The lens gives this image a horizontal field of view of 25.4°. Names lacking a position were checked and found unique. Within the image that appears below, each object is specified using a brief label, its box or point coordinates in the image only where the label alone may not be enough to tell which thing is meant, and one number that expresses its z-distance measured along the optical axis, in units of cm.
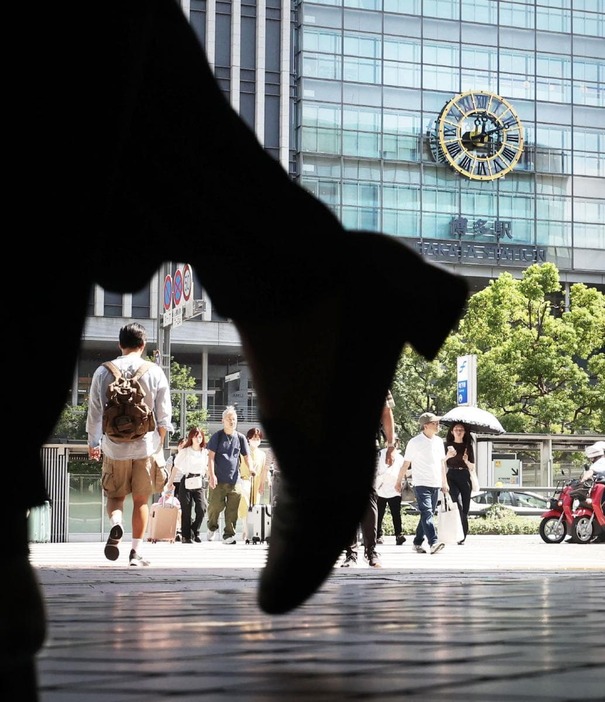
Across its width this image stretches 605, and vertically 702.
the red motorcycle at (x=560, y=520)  1923
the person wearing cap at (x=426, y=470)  1427
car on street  3300
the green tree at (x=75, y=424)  5609
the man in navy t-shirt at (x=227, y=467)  1527
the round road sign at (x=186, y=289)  2303
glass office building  6575
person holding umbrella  1577
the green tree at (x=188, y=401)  5597
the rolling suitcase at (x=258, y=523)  1622
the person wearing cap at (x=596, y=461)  1958
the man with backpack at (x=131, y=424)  852
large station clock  6625
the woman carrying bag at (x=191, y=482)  1669
